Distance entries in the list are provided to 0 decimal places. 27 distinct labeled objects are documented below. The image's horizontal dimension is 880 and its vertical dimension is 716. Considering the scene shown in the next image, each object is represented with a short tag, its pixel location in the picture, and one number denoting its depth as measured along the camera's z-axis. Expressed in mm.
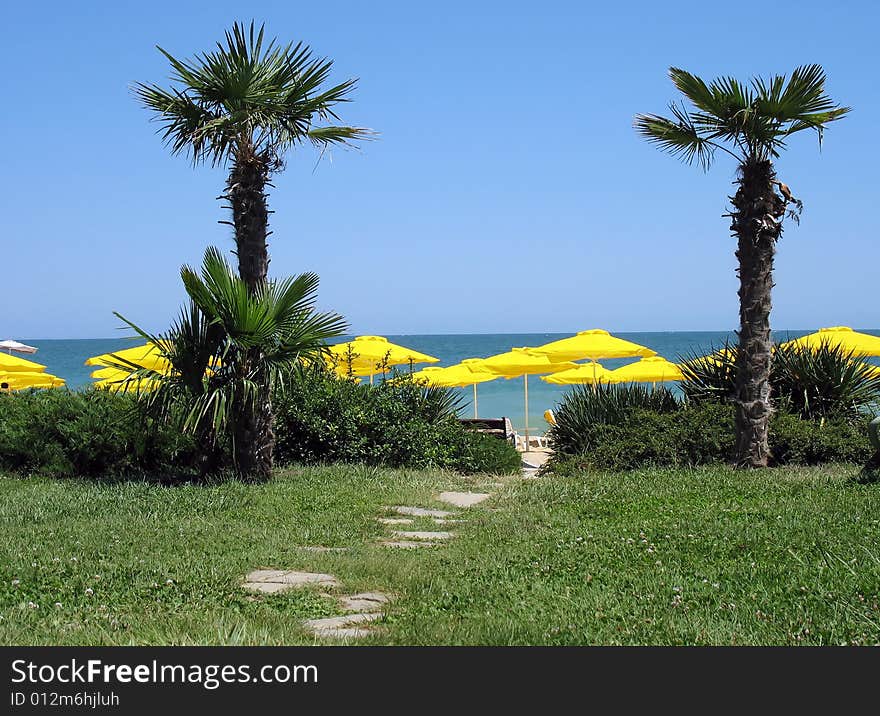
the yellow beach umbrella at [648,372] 20525
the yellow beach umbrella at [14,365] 19425
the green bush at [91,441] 11273
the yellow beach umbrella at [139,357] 15380
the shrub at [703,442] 11602
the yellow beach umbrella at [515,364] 21516
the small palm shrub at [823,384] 12867
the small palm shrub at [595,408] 13219
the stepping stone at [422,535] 7777
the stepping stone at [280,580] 5891
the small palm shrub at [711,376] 13344
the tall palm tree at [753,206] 11078
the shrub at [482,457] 12459
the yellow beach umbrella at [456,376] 20562
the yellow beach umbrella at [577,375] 22284
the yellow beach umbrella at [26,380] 19875
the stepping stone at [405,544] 7362
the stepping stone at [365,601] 5418
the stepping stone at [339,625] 4758
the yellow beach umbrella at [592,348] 20141
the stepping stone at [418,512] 8883
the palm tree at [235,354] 10070
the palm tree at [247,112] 10523
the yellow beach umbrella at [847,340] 15258
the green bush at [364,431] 12070
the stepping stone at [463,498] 9633
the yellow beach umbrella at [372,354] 16786
